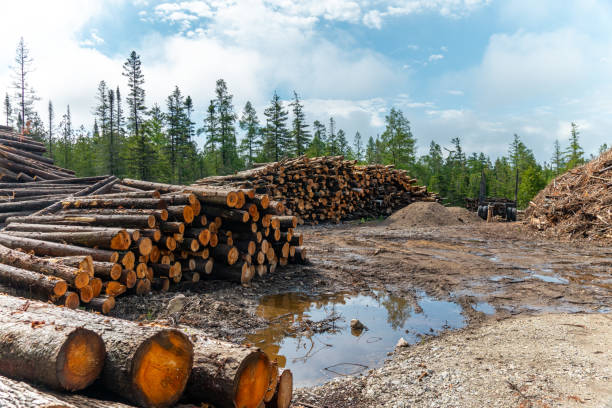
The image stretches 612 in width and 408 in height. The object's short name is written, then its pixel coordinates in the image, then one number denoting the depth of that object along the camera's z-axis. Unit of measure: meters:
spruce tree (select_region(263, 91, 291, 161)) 41.53
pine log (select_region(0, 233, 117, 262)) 5.82
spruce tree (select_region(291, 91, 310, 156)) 42.72
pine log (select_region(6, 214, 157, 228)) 6.43
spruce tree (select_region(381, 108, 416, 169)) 44.41
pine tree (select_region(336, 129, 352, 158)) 59.81
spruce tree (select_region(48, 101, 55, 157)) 57.55
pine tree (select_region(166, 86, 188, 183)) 38.25
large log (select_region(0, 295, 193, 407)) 2.36
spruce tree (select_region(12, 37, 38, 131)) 36.16
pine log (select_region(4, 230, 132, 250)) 5.88
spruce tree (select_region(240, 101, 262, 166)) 46.88
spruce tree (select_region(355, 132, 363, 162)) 72.87
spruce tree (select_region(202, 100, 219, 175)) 42.22
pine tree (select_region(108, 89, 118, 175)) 34.94
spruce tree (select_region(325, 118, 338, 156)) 53.92
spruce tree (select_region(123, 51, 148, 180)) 37.62
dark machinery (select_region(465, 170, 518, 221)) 20.67
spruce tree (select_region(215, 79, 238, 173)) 41.19
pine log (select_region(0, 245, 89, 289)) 5.09
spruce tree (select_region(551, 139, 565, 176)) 51.94
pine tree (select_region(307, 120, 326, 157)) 46.90
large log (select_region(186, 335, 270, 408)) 2.54
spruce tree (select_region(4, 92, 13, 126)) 42.21
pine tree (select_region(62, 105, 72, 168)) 43.75
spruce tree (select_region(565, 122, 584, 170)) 44.40
